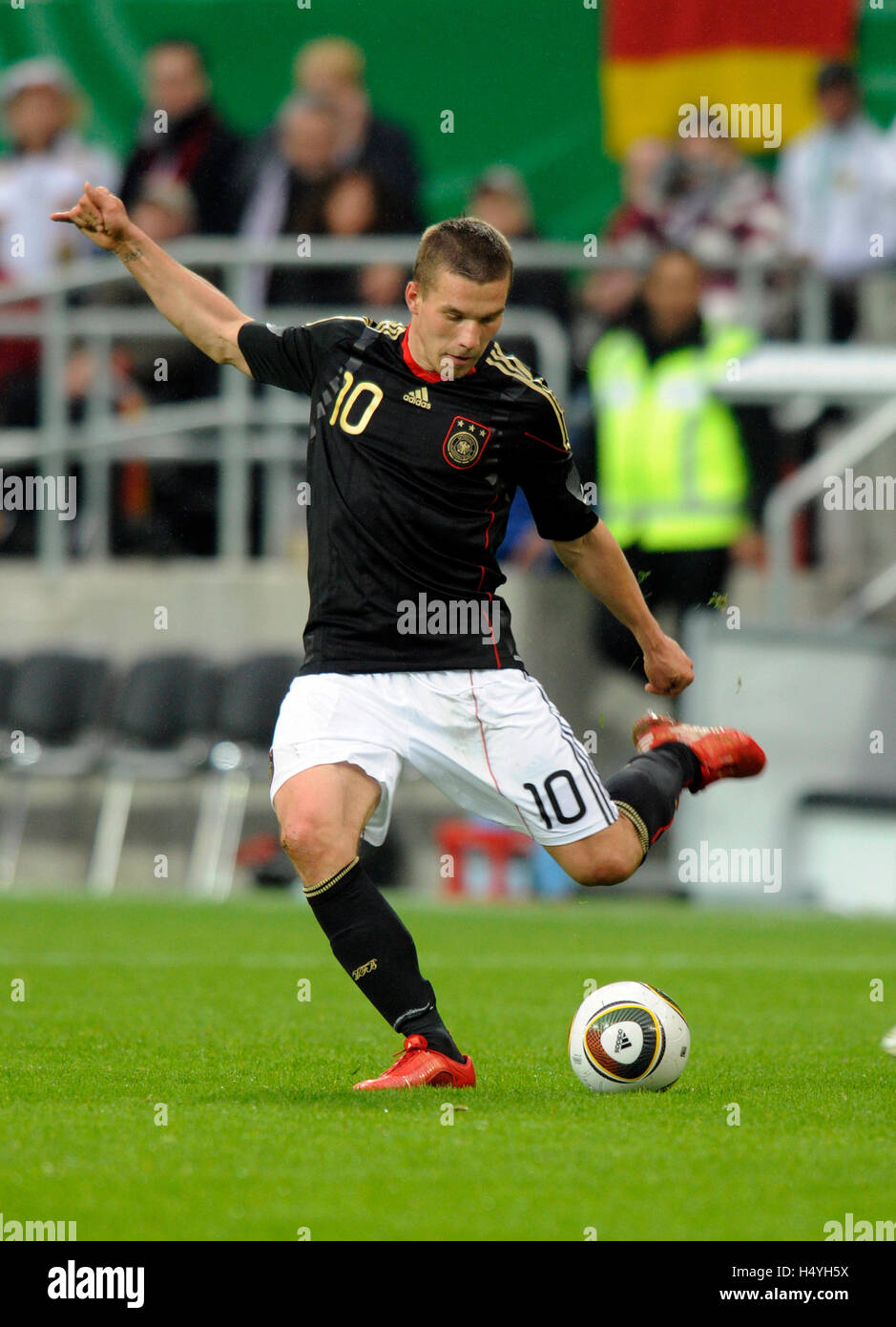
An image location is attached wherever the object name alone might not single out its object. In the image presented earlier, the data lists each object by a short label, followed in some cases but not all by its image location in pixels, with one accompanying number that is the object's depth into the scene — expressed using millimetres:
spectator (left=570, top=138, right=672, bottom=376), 14328
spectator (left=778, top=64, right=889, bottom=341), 14844
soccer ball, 5961
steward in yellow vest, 13445
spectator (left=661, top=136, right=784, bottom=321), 14789
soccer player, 5879
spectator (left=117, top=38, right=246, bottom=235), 15047
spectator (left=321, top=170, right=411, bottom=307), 14789
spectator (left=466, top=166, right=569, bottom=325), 14711
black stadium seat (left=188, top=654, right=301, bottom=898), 13922
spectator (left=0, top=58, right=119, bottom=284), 15367
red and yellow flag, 16719
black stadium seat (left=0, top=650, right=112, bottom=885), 14430
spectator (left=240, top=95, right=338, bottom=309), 14750
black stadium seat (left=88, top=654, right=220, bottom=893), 14250
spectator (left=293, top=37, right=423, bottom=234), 14953
